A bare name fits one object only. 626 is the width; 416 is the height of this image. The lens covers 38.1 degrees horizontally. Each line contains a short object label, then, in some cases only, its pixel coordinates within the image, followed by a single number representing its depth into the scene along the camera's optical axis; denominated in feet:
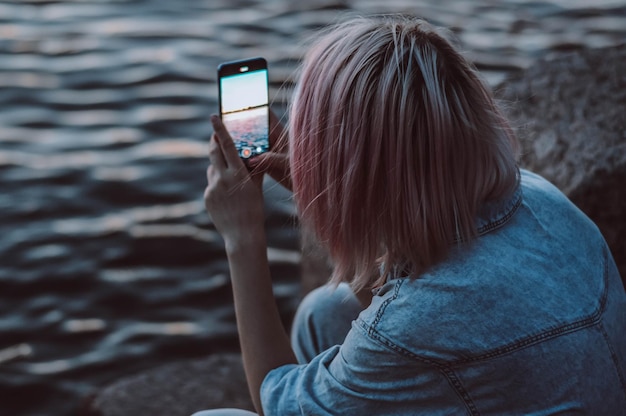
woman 4.46
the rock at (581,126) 7.67
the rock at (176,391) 9.30
